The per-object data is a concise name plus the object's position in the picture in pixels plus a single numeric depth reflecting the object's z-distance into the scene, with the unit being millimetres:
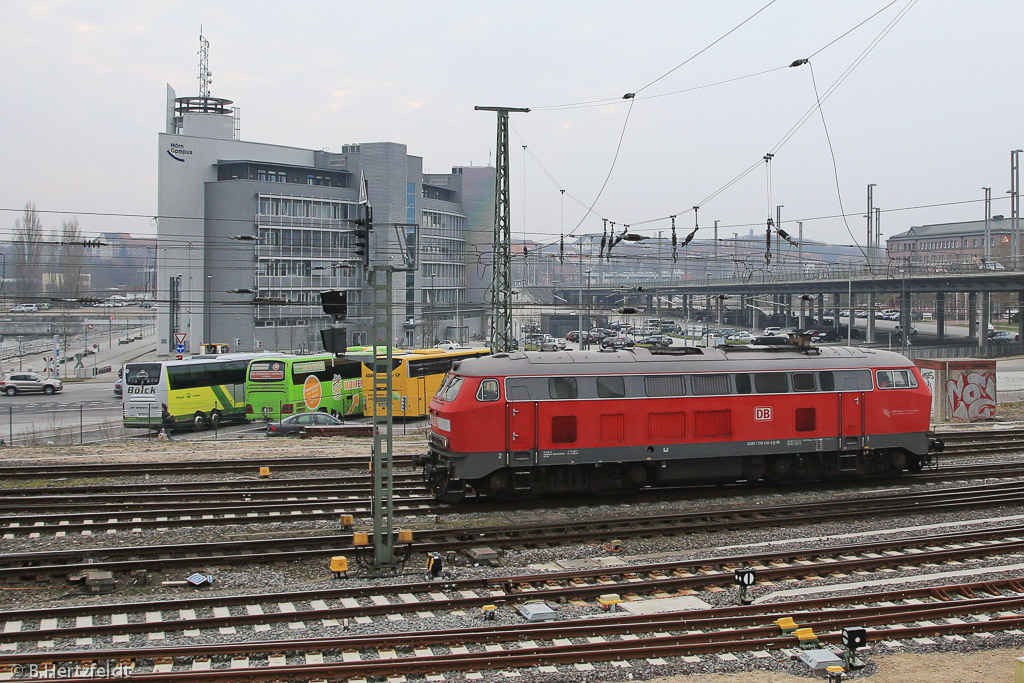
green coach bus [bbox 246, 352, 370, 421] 37000
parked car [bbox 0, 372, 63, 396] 52062
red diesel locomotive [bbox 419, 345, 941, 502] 17656
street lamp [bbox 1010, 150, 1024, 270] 58656
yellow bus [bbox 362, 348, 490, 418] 38344
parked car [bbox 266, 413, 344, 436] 32625
